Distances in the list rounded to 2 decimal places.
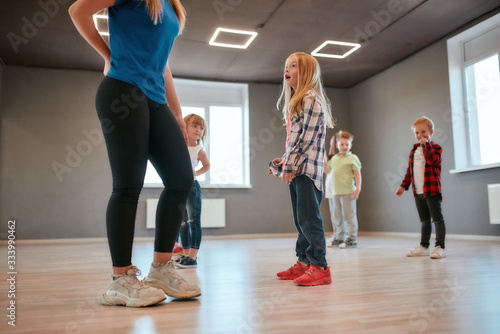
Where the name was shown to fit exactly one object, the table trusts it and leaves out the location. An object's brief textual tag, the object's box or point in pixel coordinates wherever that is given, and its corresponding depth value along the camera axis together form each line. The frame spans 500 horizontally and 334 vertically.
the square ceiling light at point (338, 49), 5.29
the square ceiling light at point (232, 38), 4.87
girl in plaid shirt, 1.83
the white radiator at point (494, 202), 4.27
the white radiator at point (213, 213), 6.20
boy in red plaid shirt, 2.99
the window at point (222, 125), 6.58
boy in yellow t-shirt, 4.18
